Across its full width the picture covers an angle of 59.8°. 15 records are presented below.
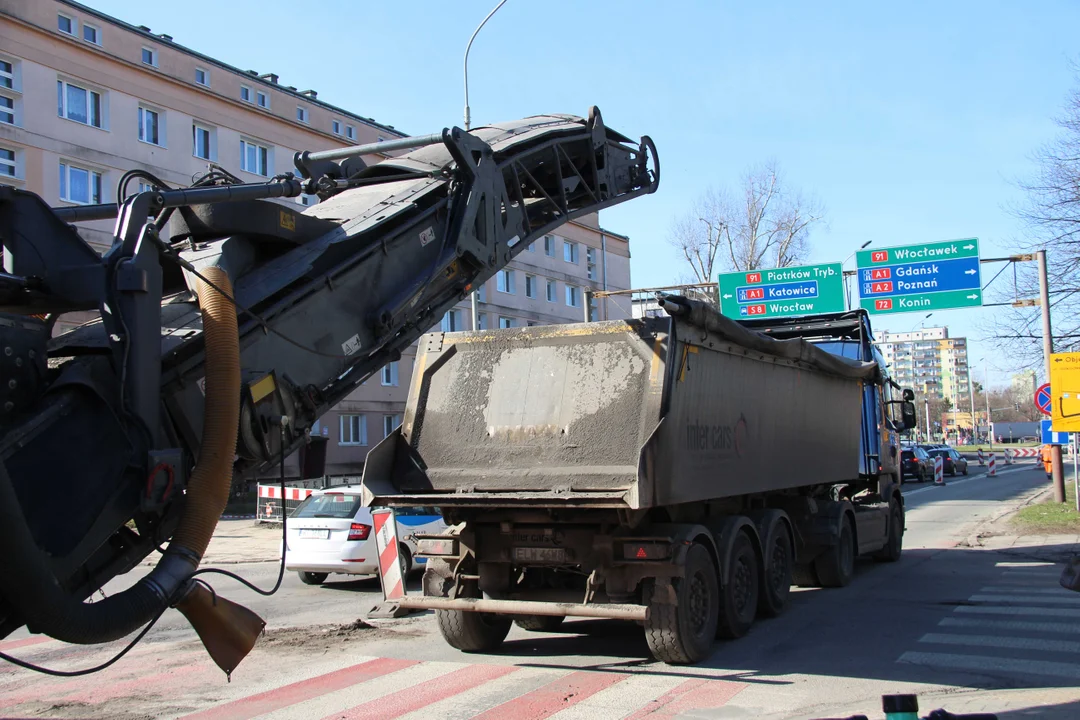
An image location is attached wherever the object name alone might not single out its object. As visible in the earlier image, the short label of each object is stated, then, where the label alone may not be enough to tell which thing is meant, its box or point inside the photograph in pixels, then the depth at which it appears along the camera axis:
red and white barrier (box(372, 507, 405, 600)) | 9.67
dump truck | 7.12
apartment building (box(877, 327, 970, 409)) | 170.12
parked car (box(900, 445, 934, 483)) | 41.94
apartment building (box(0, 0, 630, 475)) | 28.42
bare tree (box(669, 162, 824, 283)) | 46.00
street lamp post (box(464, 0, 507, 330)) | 18.68
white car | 12.45
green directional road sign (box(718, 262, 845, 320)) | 24.72
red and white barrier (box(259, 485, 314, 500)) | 19.13
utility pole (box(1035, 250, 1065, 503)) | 21.45
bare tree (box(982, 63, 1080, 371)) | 22.31
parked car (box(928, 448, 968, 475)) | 45.56
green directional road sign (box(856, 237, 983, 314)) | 22.41
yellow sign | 17.72
